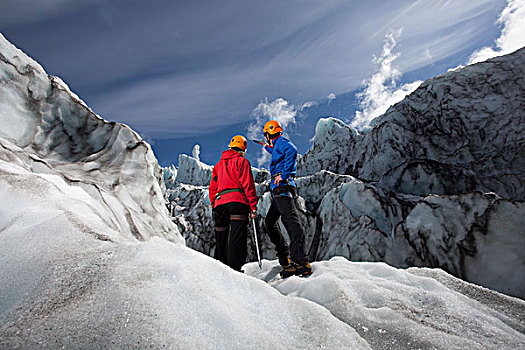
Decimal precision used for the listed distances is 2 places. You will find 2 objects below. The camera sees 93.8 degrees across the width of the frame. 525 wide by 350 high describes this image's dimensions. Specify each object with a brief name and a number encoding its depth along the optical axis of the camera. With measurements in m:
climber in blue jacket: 3.17
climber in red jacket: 3.35
